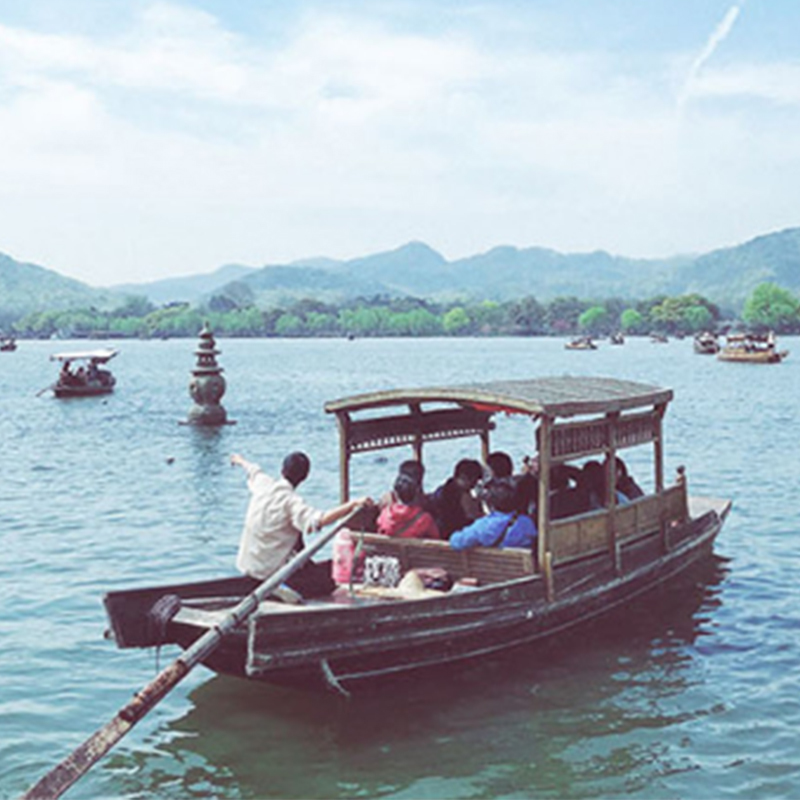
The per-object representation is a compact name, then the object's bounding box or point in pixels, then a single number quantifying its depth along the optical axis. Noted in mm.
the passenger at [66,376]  59344
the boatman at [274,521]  10742
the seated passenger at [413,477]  12406
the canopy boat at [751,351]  106125
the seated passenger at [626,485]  14938
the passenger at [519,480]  12750
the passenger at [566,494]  13273
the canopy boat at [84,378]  58719
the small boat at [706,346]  133000
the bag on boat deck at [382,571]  12219
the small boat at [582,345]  171325
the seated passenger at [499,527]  12039
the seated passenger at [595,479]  14000
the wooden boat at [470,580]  10062
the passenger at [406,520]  12453
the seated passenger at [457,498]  13211
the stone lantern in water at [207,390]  40125
